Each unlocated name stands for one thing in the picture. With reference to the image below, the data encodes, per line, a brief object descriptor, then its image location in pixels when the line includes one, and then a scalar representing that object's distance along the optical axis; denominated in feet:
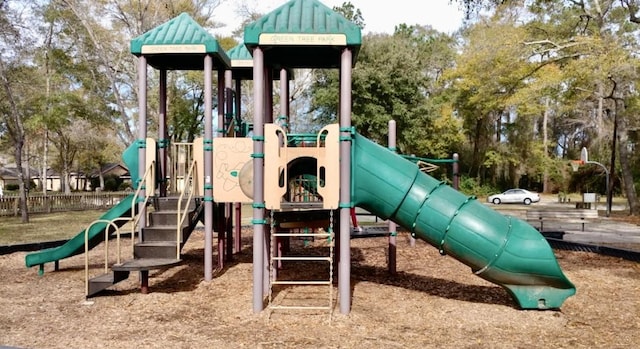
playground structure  21.81
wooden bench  54.39
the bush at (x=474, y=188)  150.06
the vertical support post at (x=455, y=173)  37.09
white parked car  125.49
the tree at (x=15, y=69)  67.97
